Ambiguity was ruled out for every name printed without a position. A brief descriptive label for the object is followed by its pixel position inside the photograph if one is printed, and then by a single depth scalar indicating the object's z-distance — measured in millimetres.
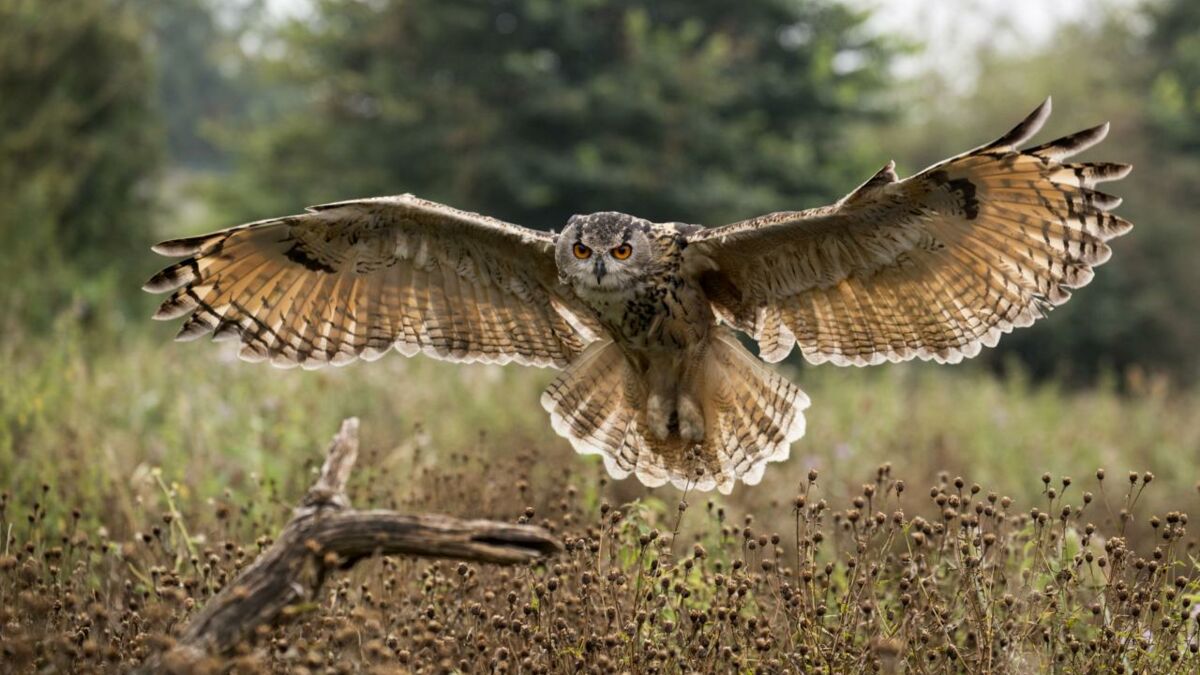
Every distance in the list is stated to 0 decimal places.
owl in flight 8195
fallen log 5465
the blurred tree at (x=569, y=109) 27391
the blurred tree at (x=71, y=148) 20562
